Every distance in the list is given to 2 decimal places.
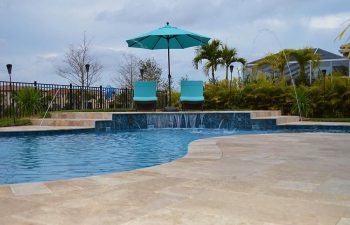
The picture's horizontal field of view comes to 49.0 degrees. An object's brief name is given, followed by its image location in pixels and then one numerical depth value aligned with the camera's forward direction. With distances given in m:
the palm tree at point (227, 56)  22.73
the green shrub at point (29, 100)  11.94
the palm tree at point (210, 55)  22.52
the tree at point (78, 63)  25.98
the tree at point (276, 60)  19.77
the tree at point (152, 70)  25.69
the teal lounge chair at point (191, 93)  13.09
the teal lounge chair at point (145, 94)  12.90
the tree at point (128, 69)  27.23
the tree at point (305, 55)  19.39
